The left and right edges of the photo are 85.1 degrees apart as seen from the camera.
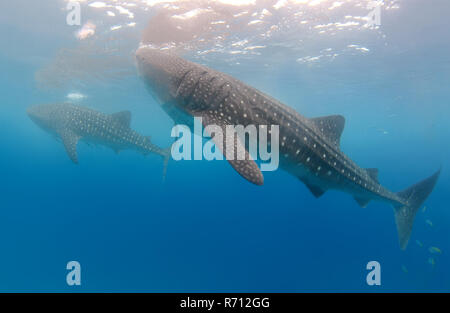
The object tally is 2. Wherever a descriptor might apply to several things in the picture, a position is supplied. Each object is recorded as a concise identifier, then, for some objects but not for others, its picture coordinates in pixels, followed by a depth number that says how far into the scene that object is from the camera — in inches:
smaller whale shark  414.3
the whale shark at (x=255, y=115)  182.7
